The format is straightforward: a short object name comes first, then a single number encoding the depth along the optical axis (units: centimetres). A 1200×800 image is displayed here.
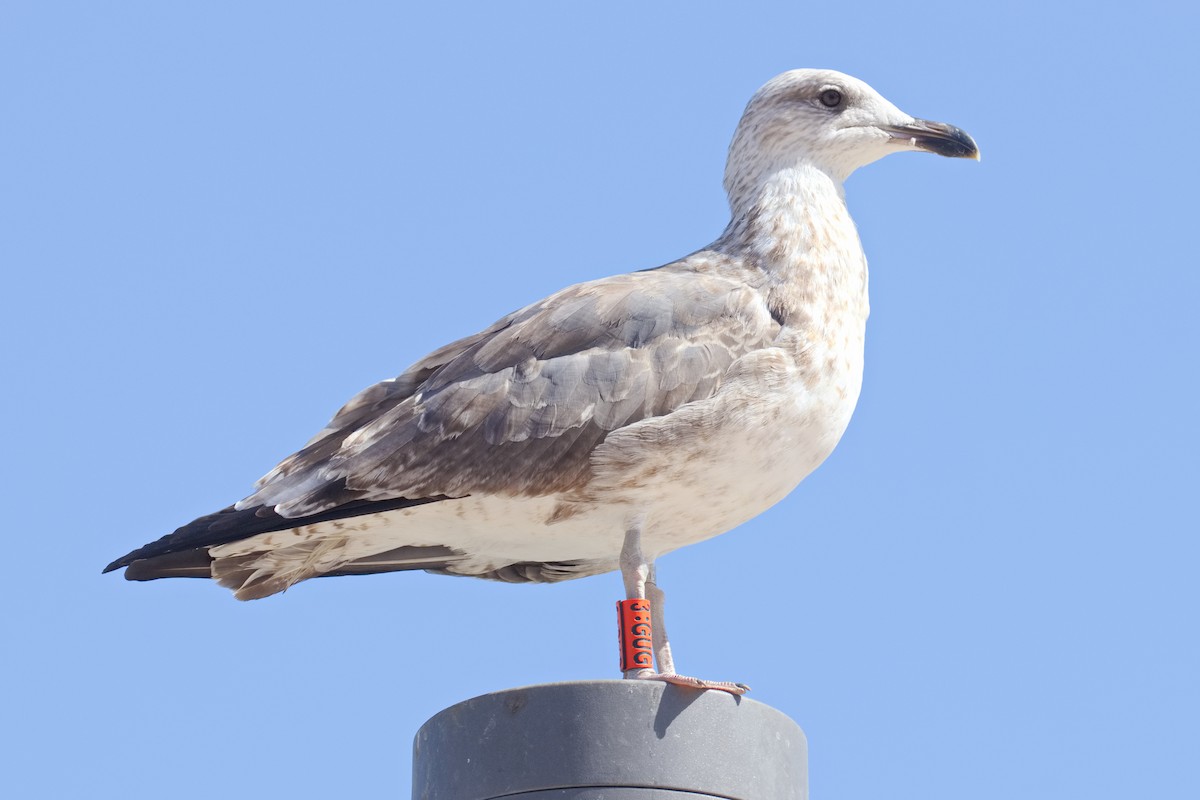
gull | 1487
